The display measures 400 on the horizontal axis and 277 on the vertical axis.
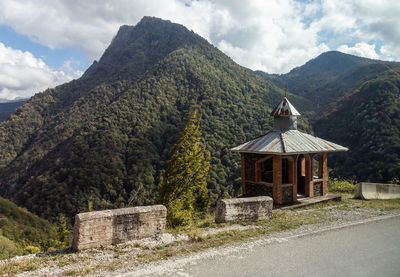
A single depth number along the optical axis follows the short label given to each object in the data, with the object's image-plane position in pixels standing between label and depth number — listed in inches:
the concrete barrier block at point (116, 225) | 238.7
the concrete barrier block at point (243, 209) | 329.1
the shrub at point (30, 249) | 1103.8
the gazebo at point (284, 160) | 452.1
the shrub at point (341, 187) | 650.8
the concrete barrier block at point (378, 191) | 511.5
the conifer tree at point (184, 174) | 507.5
